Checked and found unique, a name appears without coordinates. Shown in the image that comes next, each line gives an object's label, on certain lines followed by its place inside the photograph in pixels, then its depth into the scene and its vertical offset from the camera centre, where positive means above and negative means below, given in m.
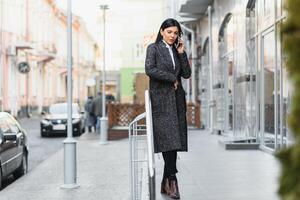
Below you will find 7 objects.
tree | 1.73 +0.03
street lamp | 25.48 -0.85
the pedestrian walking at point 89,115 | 33.73 -0.45
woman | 6.98 +0.10
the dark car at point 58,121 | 31.95 -0.70
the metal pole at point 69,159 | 12.42 -0.90
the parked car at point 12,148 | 12.97 -0.79
